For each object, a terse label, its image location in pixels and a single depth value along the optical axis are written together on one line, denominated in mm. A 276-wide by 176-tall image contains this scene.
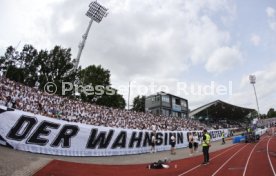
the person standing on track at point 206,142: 12953
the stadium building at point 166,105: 54938
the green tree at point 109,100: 50344
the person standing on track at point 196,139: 21755
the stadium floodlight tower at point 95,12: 44781
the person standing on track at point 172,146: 19684
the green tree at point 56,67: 42000
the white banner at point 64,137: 12172
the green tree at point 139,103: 80188
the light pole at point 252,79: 66812
